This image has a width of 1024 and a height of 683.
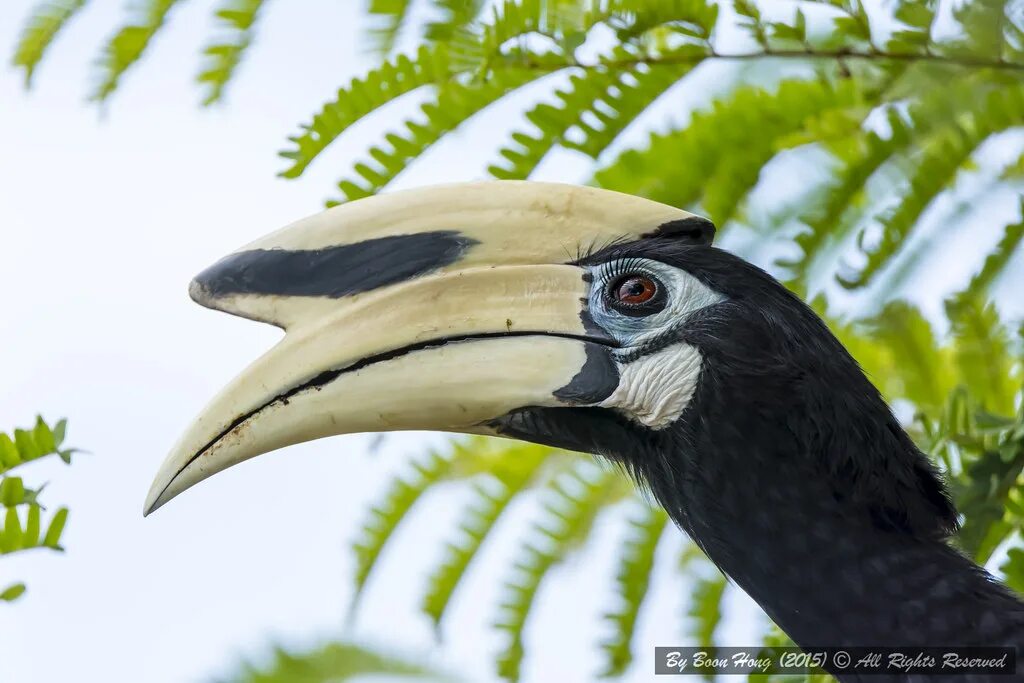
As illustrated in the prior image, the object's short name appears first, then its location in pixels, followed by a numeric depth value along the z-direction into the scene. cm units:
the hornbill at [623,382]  520
